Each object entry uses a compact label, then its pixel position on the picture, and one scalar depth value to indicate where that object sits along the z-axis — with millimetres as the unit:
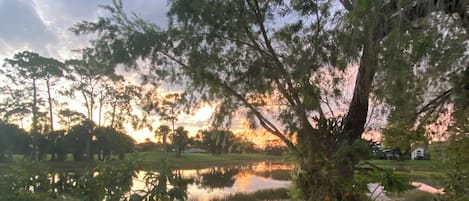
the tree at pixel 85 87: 34281
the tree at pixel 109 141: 36719
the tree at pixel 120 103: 34678
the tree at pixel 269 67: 7957
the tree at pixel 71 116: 36781
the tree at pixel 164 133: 34412
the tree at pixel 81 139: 36291
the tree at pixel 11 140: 32312
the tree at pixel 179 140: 43531
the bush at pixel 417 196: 14120
